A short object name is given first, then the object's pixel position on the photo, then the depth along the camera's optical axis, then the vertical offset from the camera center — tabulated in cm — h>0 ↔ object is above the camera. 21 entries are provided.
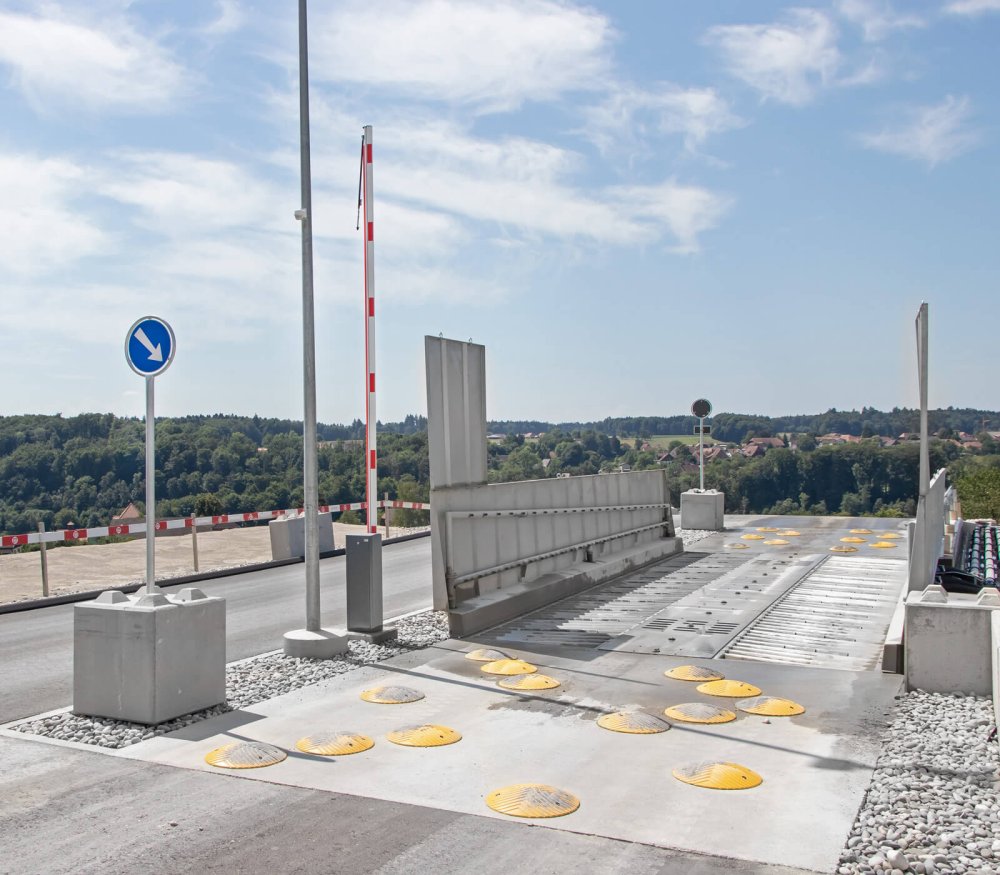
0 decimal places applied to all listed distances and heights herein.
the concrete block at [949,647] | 867 -184
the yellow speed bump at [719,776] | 637 -220
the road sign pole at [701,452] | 2791 -4
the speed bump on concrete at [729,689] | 893 -225
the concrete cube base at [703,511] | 2617 -164
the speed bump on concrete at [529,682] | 916 -220
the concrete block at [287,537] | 2075 -168
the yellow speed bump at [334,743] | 712 -215
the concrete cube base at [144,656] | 778 -160
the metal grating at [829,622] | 1070 -230
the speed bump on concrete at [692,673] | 954 -223
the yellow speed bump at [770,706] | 825 -225
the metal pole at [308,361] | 1053 +109
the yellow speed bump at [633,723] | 769 -220
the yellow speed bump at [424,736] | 733 -216
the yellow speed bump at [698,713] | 801 -222
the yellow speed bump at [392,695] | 863 -217
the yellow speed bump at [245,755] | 680 -213
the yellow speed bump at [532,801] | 588 -217
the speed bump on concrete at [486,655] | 1047 -220
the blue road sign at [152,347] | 836 +101
